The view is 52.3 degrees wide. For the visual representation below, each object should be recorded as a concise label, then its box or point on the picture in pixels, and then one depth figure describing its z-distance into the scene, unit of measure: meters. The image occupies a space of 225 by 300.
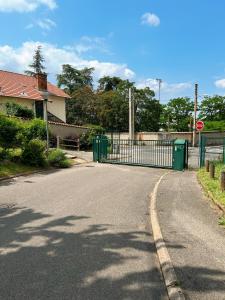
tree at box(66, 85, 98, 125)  36.93
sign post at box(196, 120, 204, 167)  18.47
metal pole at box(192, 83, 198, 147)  30.63
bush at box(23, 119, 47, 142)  14.34
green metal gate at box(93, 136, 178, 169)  14.52
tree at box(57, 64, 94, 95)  43.53
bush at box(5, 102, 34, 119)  20.95
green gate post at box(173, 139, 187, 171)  12.82
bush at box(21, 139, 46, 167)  11.58
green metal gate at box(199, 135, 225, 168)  12.78
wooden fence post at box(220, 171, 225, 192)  6.65
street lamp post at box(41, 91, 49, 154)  13.20
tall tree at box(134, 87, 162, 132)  37.95
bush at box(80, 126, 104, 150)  20.58
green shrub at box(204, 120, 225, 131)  39.31
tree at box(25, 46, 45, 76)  40.66
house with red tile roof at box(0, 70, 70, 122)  24.32
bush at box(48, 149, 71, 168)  12.50
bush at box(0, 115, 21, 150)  10.85
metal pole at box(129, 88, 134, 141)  29.22
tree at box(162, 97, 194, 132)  45.17
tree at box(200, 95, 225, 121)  43.90
